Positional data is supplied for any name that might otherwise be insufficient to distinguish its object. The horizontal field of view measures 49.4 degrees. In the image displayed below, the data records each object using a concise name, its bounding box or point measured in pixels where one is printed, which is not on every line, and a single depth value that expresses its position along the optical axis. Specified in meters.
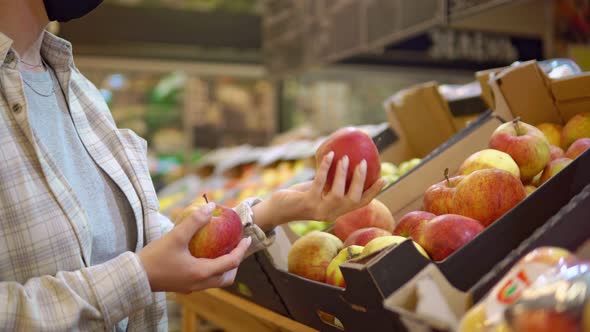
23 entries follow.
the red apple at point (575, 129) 1.65
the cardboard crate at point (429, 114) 2.38
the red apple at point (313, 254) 1.50
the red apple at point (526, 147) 1.52
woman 1.15
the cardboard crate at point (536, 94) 1.71
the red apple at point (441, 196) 1.45
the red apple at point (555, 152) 1.63
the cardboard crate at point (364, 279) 1.06
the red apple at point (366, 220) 1.66
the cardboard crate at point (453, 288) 0.85
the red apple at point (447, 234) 1.19
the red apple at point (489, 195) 1.30
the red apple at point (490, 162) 1.49
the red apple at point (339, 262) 1.37
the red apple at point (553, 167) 1.51
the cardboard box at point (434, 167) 1.81
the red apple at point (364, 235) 1.50
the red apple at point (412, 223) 1.38
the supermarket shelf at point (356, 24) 3.19
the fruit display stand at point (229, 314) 1.71
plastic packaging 0.70
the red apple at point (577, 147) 1.55
